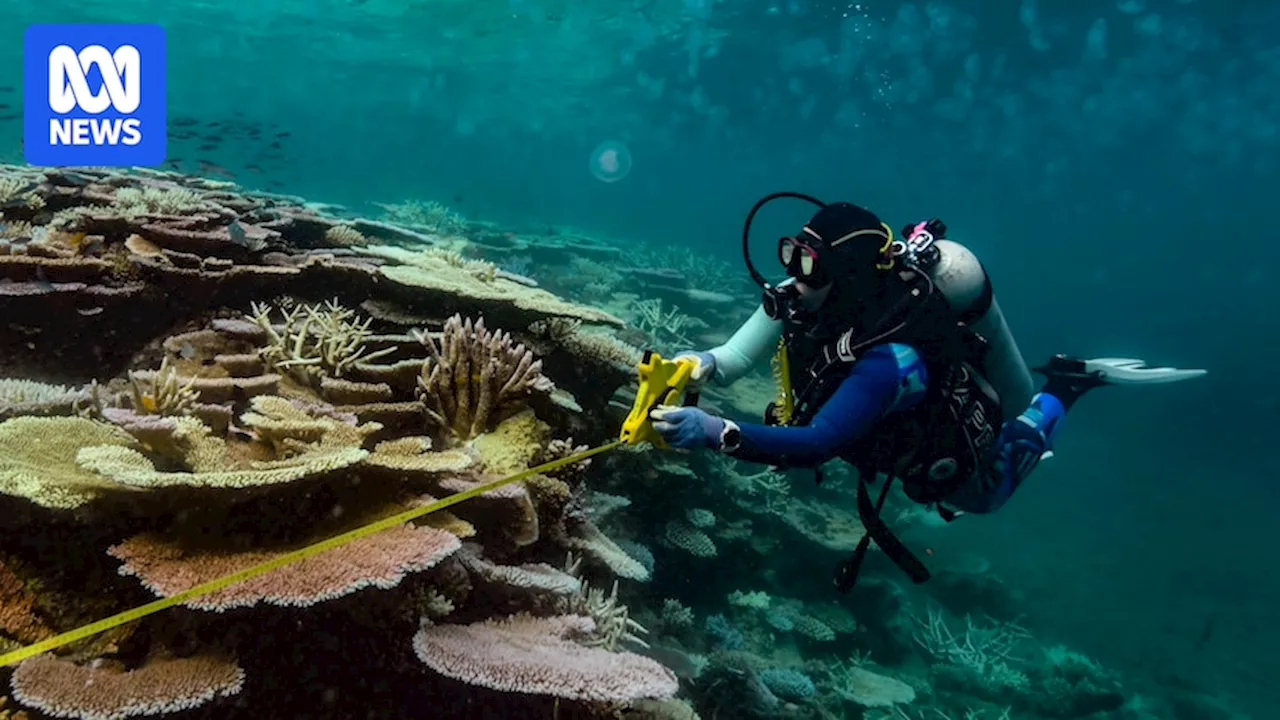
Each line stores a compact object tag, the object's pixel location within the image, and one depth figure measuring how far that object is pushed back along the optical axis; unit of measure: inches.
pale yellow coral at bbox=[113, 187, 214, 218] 188.5
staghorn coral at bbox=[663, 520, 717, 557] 257.0
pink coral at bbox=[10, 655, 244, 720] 68.9
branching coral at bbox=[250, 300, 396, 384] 133.6
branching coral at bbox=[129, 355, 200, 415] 111.3
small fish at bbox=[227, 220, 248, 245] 168.6
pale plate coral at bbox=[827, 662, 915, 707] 298.7
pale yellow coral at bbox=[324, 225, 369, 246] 215.2
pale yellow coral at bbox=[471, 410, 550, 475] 124.1
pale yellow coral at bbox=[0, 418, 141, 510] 79.8
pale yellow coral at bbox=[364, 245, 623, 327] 152.6
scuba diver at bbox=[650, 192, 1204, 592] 120.2
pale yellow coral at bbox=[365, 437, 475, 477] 95.6
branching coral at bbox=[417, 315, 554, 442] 128.3
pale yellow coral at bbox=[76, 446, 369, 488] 76.2
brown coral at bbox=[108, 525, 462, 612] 74.7
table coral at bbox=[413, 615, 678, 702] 83.9
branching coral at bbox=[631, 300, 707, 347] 447.5
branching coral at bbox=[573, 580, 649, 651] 140.6
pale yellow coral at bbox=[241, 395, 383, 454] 99.4
